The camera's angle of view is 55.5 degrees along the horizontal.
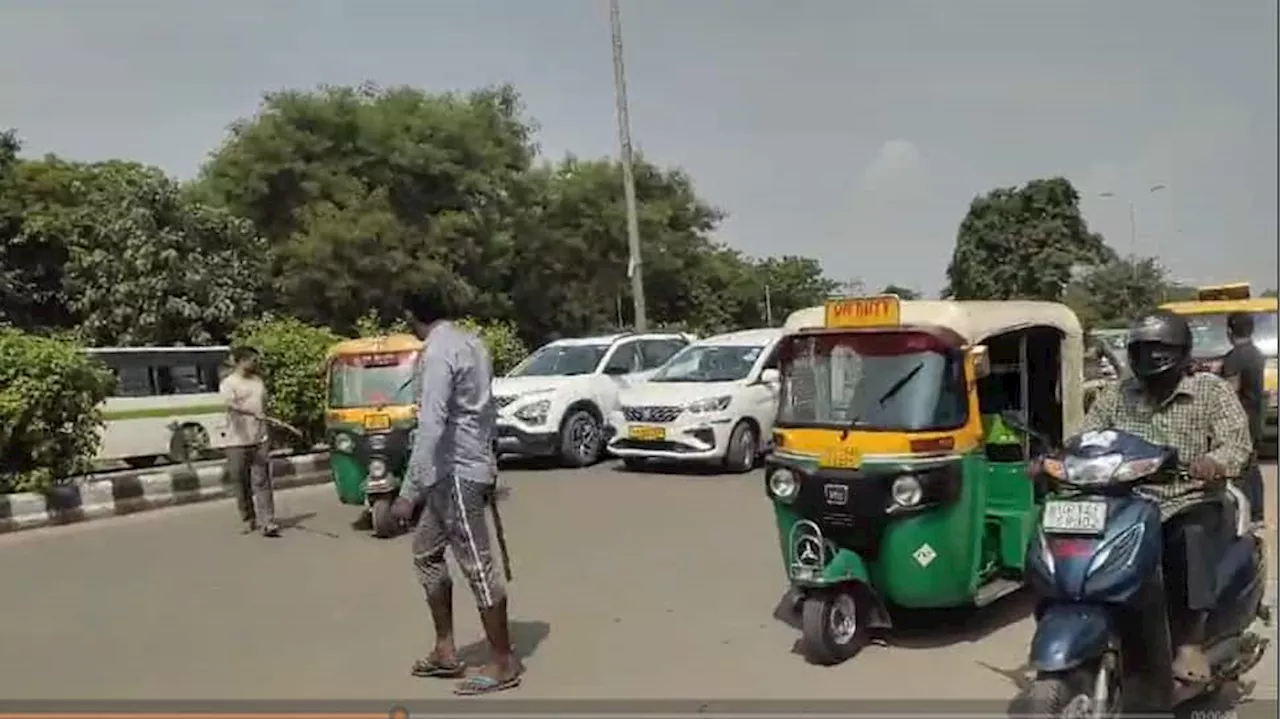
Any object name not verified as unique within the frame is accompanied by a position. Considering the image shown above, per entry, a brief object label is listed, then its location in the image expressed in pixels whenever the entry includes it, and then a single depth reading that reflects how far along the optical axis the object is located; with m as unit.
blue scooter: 4.07
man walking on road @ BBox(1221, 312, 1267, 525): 9.48
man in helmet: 4.62
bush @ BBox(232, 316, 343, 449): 15.30
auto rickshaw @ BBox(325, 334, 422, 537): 10.27
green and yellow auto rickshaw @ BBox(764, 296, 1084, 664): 5.93
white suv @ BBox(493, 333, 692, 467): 15.17
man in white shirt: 10.45
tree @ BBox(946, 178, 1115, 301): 55.70
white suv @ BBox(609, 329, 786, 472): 13.88
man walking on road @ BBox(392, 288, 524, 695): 5.45
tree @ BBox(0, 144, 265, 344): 24.11
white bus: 17.08
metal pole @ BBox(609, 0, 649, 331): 22.08
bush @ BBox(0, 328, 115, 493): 11.09
